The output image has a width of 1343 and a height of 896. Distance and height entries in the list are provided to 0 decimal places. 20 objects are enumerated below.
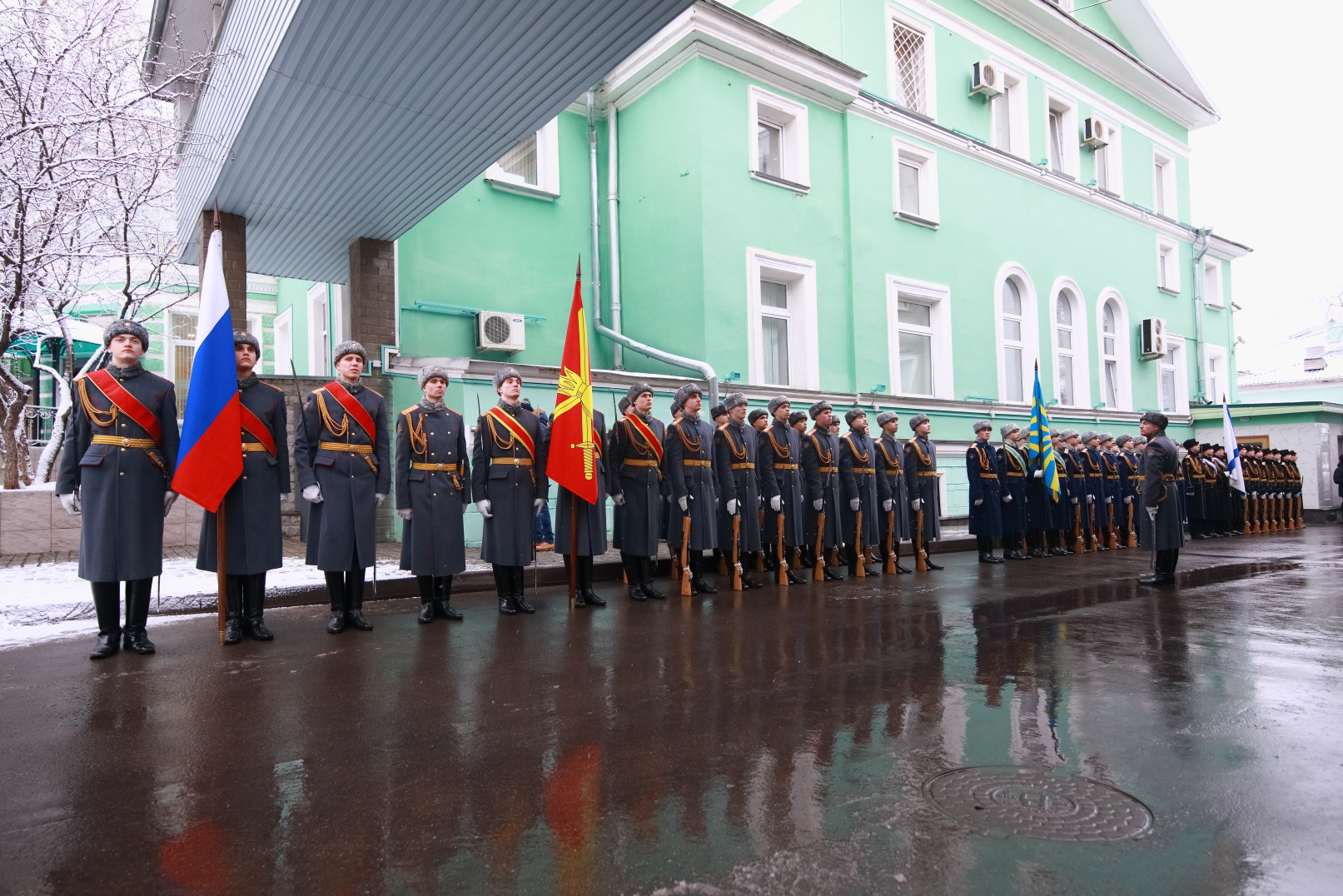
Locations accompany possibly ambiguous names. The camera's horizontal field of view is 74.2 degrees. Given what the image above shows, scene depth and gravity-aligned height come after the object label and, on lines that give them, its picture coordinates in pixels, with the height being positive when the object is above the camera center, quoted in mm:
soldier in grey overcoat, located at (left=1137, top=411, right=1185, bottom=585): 9141 -287
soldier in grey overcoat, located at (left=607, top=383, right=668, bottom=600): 8250 +100
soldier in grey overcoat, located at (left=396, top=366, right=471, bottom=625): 6828 +47
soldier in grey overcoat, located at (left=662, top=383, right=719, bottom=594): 8594 +166
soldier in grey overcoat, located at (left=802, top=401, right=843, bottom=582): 9727 +115
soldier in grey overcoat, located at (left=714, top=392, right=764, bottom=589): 9023 +171
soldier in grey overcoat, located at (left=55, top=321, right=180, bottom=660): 5516 +146
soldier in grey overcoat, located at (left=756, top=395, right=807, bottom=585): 9438 +163
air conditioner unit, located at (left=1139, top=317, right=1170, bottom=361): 22547 +3584
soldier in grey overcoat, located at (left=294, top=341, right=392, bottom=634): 6324 +126
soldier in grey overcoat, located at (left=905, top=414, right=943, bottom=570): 10883 +160
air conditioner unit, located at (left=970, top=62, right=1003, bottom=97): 18375 +8431
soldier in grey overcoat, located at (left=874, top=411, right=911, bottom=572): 10469 +25
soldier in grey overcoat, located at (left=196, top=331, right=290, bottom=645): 6039 -50
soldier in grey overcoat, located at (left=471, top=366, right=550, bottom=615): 7188 +84
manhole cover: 2809 -1088
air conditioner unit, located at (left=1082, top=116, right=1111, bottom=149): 21312 +8413
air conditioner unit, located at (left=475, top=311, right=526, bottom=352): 13242 +2500
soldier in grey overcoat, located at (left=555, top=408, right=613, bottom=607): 7711 -310
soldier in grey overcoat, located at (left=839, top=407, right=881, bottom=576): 10133 +48
